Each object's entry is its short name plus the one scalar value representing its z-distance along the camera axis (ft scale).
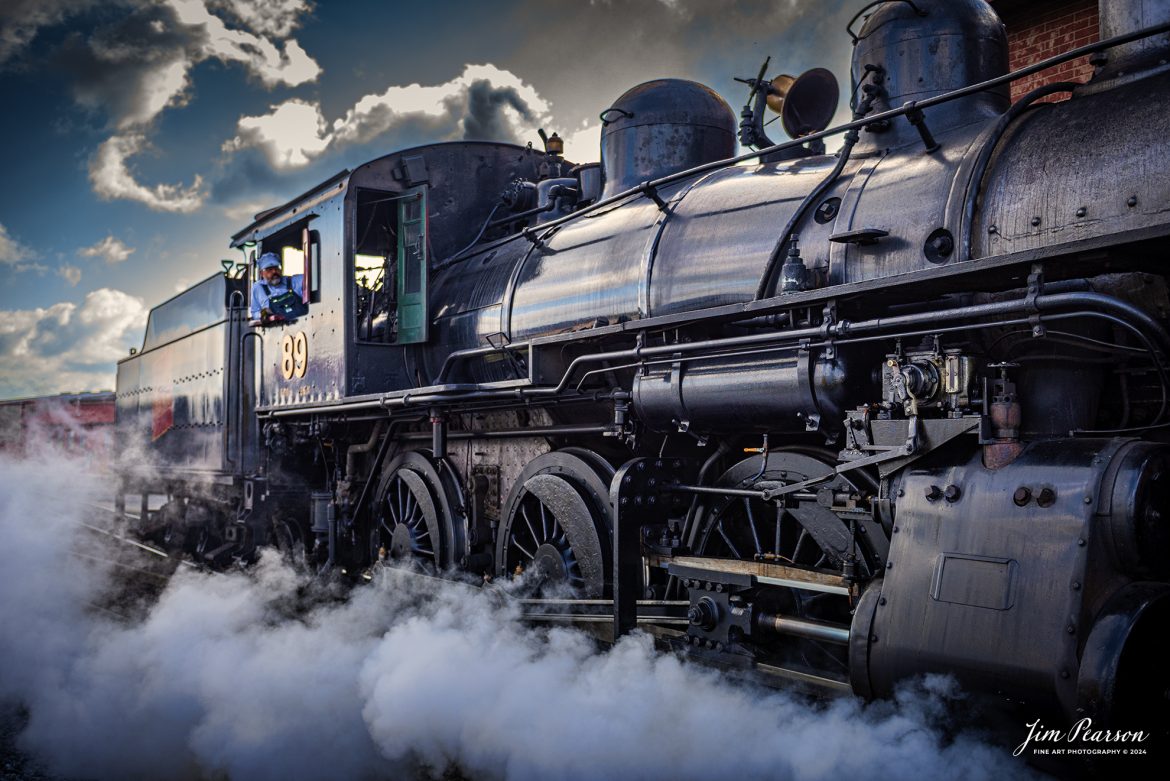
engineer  21.16
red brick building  22.41
